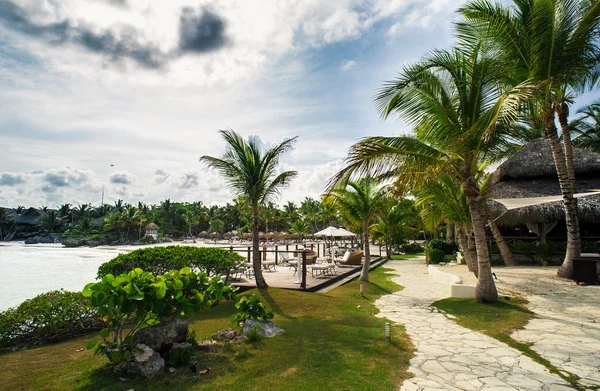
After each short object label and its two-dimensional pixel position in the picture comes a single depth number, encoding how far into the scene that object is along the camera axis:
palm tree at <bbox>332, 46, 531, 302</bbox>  7.32
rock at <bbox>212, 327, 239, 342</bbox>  5.07
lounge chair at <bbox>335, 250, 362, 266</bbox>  16.47
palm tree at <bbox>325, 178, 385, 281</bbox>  11.56
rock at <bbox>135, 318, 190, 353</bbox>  4.11
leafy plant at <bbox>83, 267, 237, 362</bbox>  3.58
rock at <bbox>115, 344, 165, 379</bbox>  3.66
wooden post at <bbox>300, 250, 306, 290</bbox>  9.20
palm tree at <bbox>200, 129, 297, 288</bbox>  8.83
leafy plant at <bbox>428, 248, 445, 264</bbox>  18.33
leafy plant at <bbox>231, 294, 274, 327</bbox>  5.44
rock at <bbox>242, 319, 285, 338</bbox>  5.23
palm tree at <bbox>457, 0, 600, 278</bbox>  8.23
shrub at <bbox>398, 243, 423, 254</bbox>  30.08
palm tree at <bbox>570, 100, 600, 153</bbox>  24.74
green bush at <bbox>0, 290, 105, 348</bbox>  5.13
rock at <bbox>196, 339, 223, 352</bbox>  4.62
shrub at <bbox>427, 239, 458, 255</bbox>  20.47
